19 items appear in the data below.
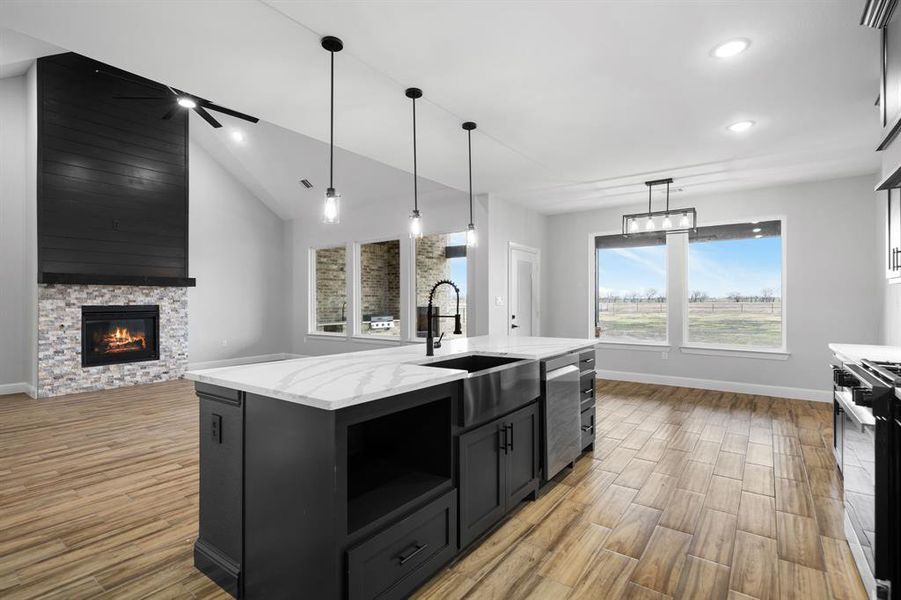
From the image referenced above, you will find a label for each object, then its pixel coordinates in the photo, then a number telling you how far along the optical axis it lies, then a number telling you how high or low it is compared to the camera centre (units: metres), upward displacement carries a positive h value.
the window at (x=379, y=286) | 7.55 +0.24
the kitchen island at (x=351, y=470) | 1.62 -0.77
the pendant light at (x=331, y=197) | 2.45 +0.61
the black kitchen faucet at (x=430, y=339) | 2.87 -0.25
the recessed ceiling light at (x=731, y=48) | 2.47 +1.41
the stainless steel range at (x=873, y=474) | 1.73 -0.73
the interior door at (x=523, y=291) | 6.48 +0.14
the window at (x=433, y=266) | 6.83 +0.53
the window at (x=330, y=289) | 8.19 +0.20
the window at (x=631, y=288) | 6.61 +0.18
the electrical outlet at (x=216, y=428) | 2.03 -0.58
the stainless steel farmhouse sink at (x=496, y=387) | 2.28 -0.48
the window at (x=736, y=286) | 5.78 +0.20
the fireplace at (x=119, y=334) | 6.14 -0.49
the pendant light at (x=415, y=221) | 3.08 +0.57
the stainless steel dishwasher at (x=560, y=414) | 2.98 -0.79
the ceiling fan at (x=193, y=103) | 4.54 +2.09
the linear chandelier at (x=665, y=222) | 4.85 +0.86
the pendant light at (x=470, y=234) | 3.81 +0.57
